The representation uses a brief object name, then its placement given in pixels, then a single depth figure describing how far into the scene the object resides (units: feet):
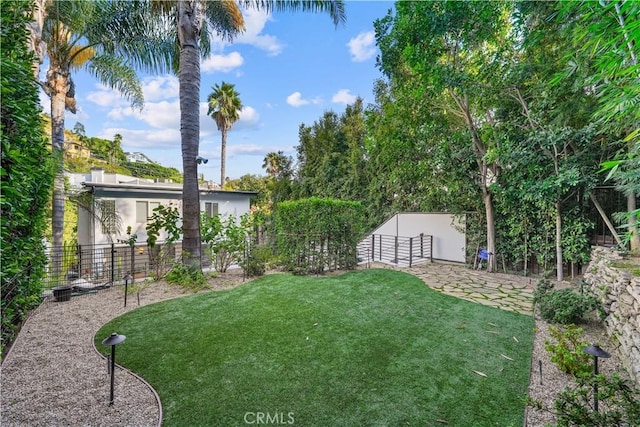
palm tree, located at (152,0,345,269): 22.03
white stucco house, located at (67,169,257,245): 32.45
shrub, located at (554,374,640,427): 5.19
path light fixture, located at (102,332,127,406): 8.09
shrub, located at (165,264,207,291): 21.06
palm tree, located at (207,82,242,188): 63.26
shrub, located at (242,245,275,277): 24.58
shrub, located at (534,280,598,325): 14.47
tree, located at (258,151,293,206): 61.36
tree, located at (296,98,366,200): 47.96
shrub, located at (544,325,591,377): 10.04
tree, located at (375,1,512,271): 21.01
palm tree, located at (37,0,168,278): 23.32
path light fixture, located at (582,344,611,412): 7.66
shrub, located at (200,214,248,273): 24.93
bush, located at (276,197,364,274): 25.85
